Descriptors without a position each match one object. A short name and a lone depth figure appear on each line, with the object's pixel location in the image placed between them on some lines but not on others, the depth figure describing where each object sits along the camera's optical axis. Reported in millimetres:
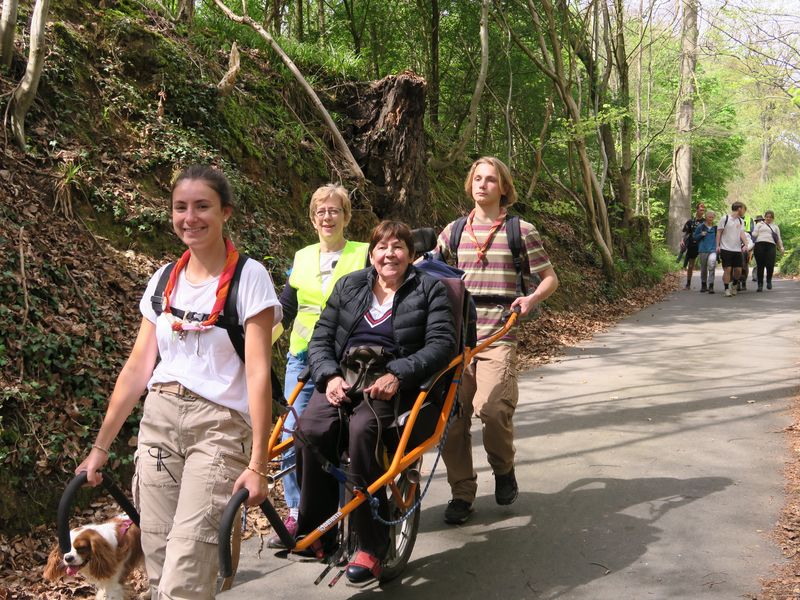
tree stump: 11562
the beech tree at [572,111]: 16562
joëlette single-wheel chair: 3930
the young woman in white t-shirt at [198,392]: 3098
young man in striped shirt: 5457
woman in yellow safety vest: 5242
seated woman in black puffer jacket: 4043
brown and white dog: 3889
